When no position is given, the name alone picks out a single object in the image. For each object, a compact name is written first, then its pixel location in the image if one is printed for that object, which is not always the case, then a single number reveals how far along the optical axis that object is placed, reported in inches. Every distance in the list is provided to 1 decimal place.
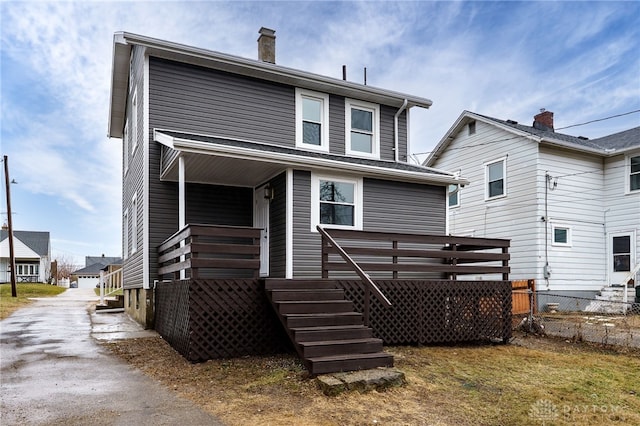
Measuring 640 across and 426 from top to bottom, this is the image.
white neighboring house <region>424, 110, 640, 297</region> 587.2
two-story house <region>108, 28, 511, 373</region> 270.1
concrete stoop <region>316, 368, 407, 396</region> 200.8
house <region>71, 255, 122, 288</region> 2477.9
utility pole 992.2
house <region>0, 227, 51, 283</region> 1788.9
